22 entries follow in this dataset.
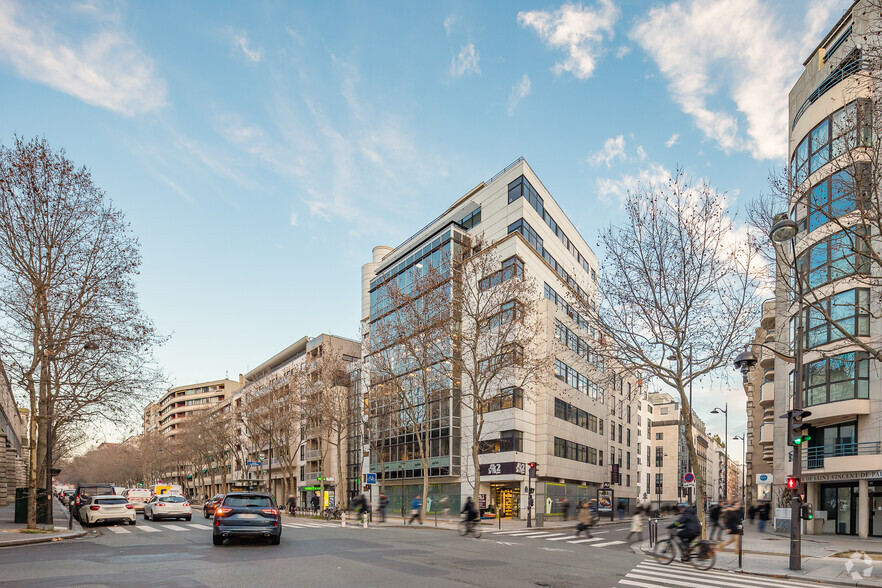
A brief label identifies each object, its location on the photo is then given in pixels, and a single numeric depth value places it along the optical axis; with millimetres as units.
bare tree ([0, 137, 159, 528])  22234
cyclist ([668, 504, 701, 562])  14969
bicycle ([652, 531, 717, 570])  15055
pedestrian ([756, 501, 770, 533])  37216
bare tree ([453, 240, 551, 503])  32991
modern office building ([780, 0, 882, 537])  30234
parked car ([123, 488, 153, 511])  45188
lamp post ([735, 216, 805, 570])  15164
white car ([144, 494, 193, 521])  29344
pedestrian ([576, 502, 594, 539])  25984
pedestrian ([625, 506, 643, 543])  22391
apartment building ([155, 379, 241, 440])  135250
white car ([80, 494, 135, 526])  25594
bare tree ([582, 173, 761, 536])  23875
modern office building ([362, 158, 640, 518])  46500
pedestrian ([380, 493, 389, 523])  34875
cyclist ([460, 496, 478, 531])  23469
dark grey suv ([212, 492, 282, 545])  15883
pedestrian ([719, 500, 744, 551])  18178
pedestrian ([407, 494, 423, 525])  30675
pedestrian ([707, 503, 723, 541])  21977
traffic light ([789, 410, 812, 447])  16672
